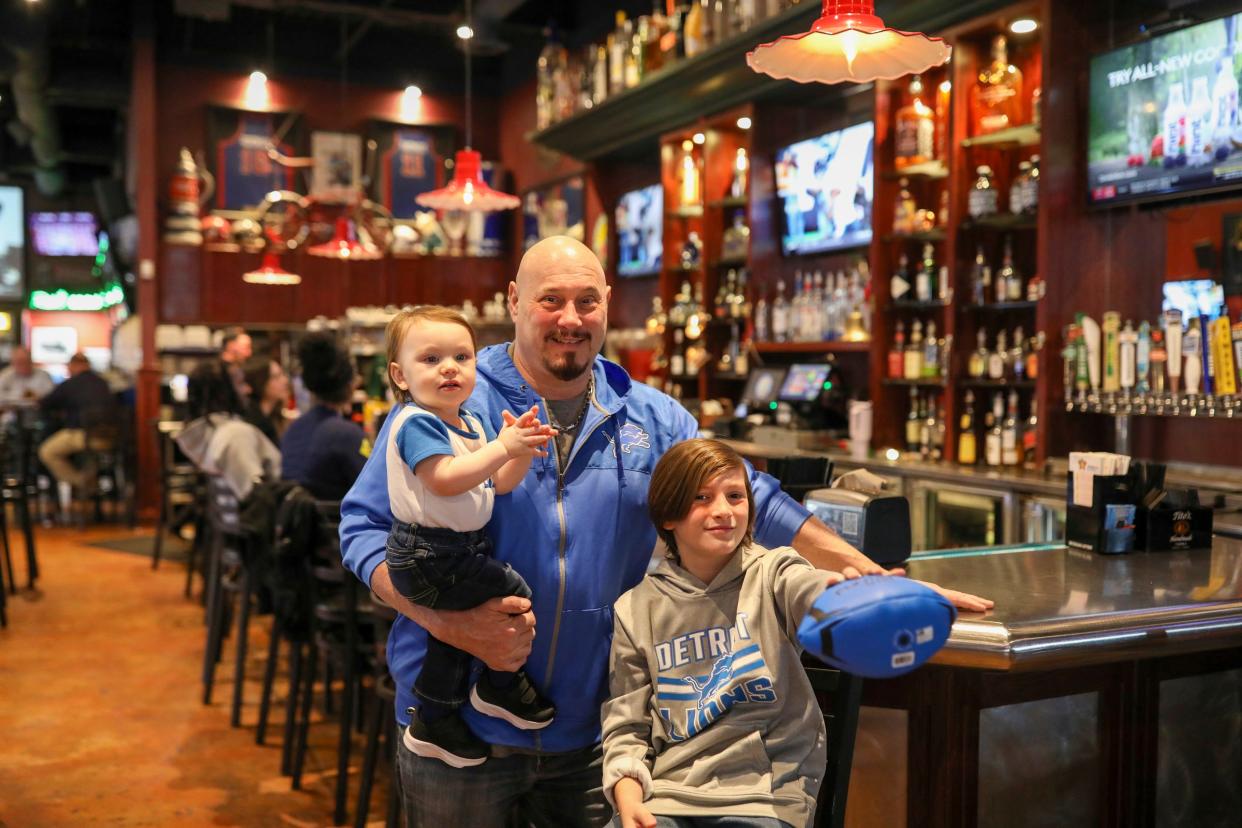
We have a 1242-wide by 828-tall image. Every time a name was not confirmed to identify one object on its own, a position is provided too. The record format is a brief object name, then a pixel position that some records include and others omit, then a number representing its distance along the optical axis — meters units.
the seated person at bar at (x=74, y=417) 10.06
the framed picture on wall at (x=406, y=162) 10.76
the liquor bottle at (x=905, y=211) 5.38
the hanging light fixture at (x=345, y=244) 7.04
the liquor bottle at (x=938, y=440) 5.26
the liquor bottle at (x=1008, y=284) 4.84
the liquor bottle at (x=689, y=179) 7.16
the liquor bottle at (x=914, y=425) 5.45
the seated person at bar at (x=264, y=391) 5.65
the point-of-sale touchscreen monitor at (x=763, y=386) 6.30
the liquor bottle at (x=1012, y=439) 4.84
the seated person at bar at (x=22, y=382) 11.47
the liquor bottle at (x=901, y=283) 5.42
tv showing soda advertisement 3.94
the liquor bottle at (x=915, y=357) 5.33
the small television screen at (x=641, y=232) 7.65
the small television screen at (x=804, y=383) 6.08
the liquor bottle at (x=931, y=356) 5.25
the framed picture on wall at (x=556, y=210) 9.05
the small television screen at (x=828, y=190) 5.83
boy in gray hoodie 1.71
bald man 1.89
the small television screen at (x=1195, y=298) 4.21
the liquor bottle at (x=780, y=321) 6.36
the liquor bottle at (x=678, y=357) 7.22
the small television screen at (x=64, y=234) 18.05
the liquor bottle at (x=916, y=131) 5.25
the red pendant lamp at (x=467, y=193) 5.39
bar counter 2.08
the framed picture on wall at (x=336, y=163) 10.57
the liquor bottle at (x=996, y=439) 4.88
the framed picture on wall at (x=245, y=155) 10.33
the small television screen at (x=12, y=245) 17.64
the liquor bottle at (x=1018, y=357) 4.79
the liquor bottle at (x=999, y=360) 4.88
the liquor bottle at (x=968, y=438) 5.00
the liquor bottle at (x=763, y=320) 6.49
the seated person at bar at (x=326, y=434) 4.02
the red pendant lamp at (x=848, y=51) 2.73
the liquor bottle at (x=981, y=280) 4.99
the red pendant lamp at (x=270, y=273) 8.29
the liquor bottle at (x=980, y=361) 4.99
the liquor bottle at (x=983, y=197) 4.88
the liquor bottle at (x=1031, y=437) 4.62
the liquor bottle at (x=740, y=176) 6.59
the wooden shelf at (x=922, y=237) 5.24
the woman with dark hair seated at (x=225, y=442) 5.13
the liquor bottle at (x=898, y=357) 5.44
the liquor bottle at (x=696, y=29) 6.26
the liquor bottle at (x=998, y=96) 4.82
